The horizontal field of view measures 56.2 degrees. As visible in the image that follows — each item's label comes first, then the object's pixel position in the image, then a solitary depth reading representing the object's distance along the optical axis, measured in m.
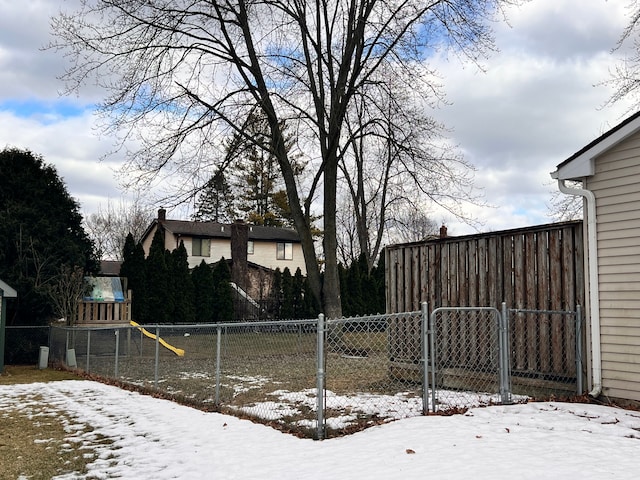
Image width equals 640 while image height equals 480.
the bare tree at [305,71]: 17.00
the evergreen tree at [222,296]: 28.30
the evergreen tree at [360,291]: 30.98
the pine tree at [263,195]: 45.22
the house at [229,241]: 37.38
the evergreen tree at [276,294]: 30.37
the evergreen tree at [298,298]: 30.36
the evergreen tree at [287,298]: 29.92
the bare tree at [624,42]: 14.80
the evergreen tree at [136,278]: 25.16
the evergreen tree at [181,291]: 26.39
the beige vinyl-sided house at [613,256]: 7.43
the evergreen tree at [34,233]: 16.52
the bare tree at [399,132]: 17.81
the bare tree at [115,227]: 47.81
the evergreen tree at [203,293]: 27.69
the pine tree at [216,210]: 47.78
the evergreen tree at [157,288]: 25.44
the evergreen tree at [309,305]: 30.33
